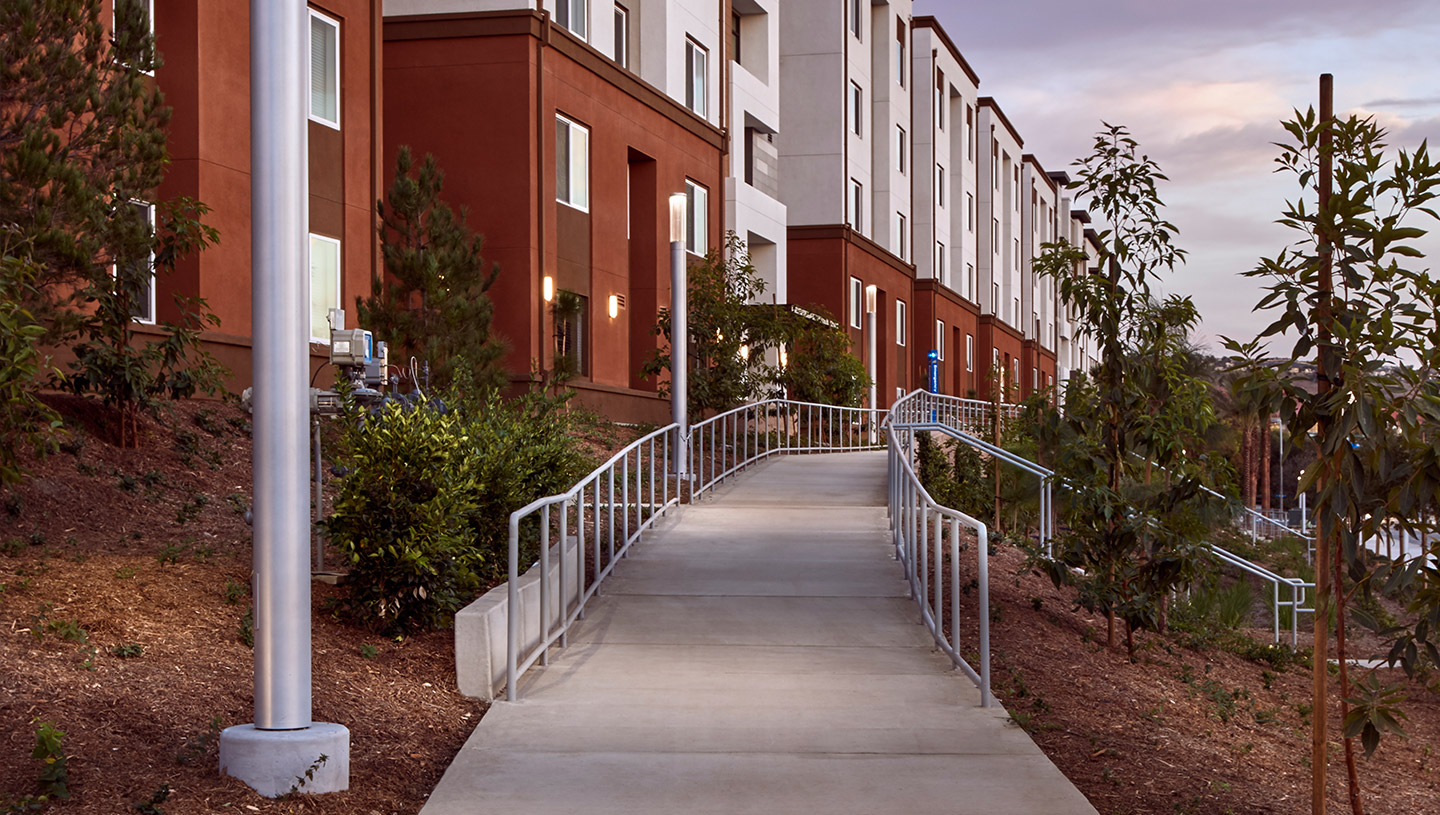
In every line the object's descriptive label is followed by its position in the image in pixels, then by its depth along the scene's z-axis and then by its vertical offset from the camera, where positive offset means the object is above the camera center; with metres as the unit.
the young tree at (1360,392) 5.59 +0.06
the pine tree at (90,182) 9.73 +1.71
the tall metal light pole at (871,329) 30.02 +1.76
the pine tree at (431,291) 15.70 +1.40
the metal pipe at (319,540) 9.50 -0.94
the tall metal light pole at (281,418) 5.89 -0.03
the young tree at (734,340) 24.84 +1.29
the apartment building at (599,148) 17.19 +4.77
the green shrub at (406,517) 8.52 -0.67
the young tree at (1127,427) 10.78 -0.16
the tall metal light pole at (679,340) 15.77 +0.80
